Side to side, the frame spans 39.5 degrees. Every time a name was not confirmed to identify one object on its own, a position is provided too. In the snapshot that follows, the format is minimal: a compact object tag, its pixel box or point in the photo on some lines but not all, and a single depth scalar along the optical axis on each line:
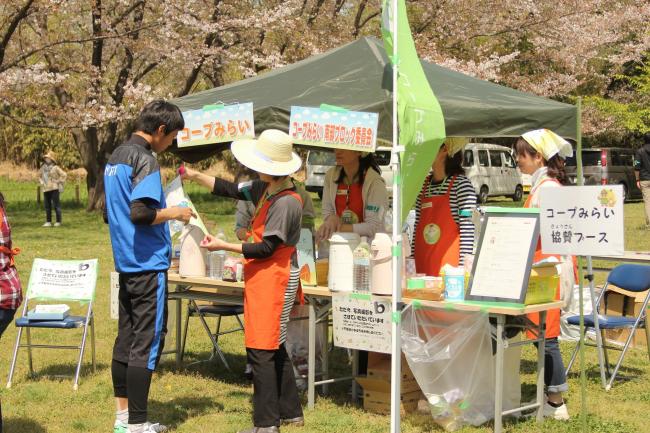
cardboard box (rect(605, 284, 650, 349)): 6.70
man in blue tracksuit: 4.50
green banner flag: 3.92
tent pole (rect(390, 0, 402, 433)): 3.93
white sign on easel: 4.35
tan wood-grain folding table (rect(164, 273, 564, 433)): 4.83
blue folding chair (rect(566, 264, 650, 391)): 6.14
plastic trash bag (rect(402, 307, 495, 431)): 5.01
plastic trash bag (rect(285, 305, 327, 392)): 6.00
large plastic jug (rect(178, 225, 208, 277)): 6.06
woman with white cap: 5.25
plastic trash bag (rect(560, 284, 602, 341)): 6.87
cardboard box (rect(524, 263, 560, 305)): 4.91
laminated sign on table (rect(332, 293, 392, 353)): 5.09
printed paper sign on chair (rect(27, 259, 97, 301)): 6.38
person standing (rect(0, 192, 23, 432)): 4.20
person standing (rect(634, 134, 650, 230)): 13.77
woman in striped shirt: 5.66
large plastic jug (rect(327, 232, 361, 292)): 5.36
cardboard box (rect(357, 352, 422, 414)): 5.44
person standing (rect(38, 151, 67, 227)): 17.06
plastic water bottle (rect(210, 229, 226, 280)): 5.98
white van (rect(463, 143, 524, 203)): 26.05
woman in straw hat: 4.64
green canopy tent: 5.35
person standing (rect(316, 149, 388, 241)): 5.74
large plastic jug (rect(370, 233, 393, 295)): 5.14
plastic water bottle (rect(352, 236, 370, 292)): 5.27
